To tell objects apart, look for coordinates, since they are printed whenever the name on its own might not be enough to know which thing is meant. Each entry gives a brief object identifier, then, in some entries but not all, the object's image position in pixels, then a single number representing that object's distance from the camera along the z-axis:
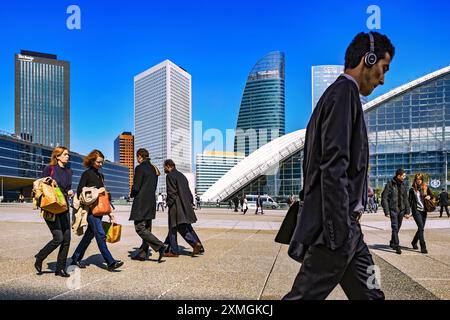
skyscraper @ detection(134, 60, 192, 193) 82.69
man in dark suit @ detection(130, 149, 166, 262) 6.95
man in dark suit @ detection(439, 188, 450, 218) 24.00
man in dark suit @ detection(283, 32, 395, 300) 2.12
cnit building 63.47
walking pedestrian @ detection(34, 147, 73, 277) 5.67
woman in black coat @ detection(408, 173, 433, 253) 8.61
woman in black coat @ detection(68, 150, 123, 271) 6.07
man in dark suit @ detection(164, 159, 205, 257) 7.69
